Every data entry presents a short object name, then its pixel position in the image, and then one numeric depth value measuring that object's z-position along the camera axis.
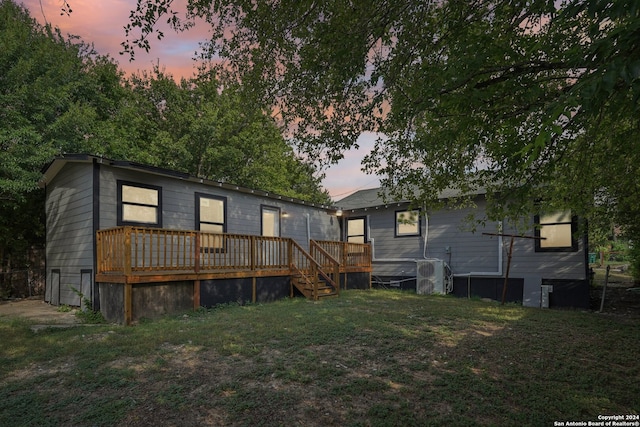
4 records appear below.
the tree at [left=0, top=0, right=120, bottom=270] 9.59
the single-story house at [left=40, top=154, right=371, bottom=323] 7.09
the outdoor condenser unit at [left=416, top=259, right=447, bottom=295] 11.63
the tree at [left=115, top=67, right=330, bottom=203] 19.09
